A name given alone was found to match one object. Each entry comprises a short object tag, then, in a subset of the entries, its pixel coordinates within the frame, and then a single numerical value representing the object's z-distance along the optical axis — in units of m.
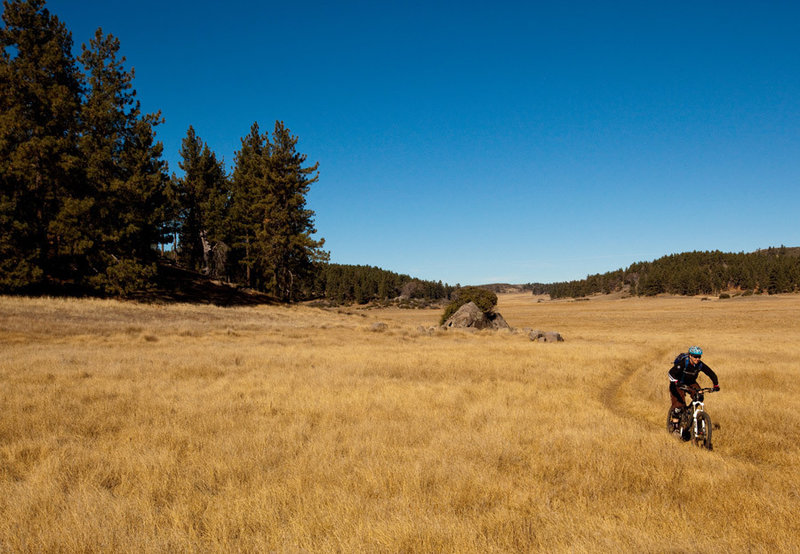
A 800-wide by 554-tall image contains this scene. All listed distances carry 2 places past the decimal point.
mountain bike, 8.06
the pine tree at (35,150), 28.58
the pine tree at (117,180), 32.12
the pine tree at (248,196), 48.84
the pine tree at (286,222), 45.97
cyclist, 8.48
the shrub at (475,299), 40.78
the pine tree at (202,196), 50.09
